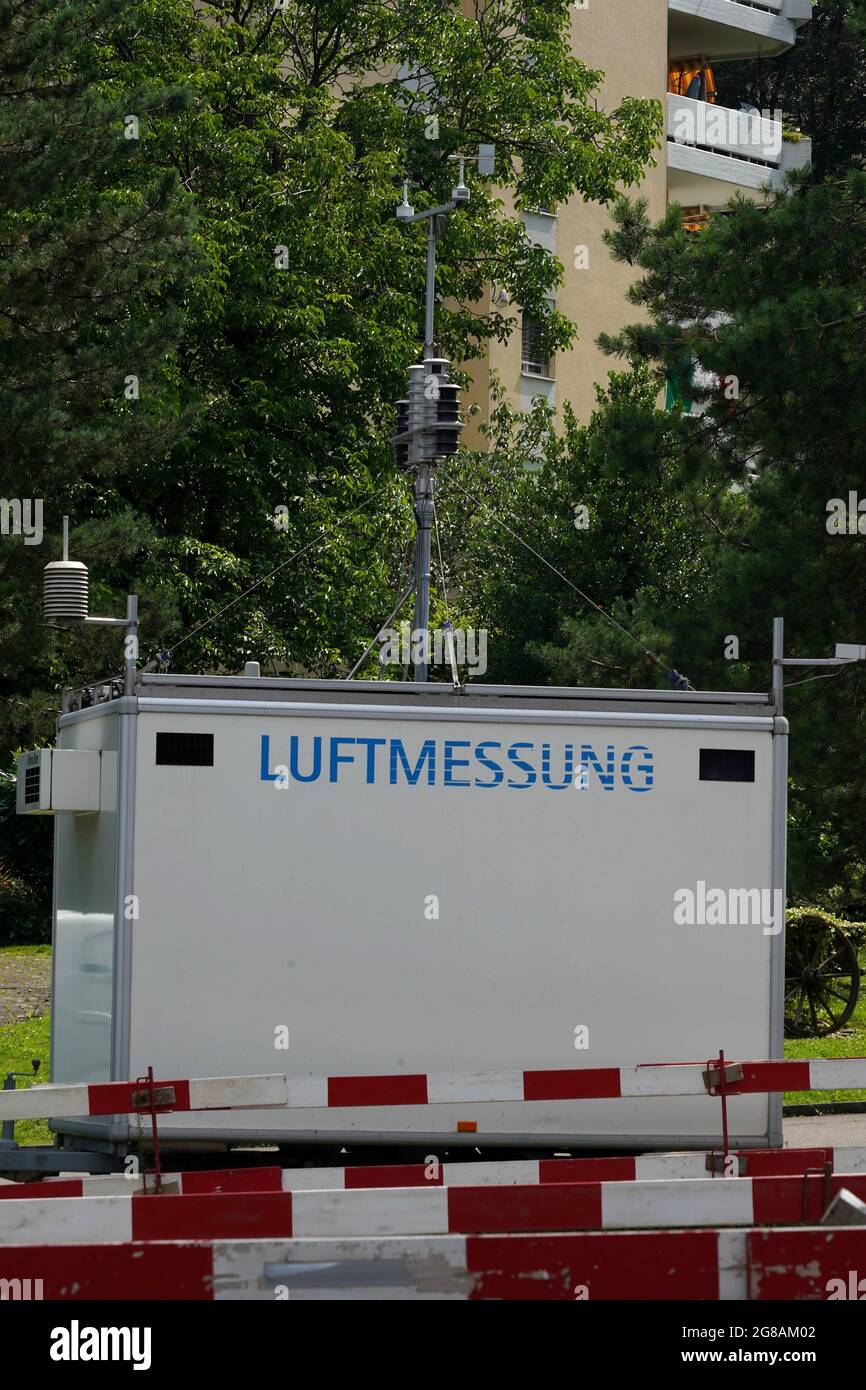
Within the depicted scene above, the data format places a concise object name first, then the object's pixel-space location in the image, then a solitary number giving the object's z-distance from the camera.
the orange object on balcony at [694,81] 53.22
